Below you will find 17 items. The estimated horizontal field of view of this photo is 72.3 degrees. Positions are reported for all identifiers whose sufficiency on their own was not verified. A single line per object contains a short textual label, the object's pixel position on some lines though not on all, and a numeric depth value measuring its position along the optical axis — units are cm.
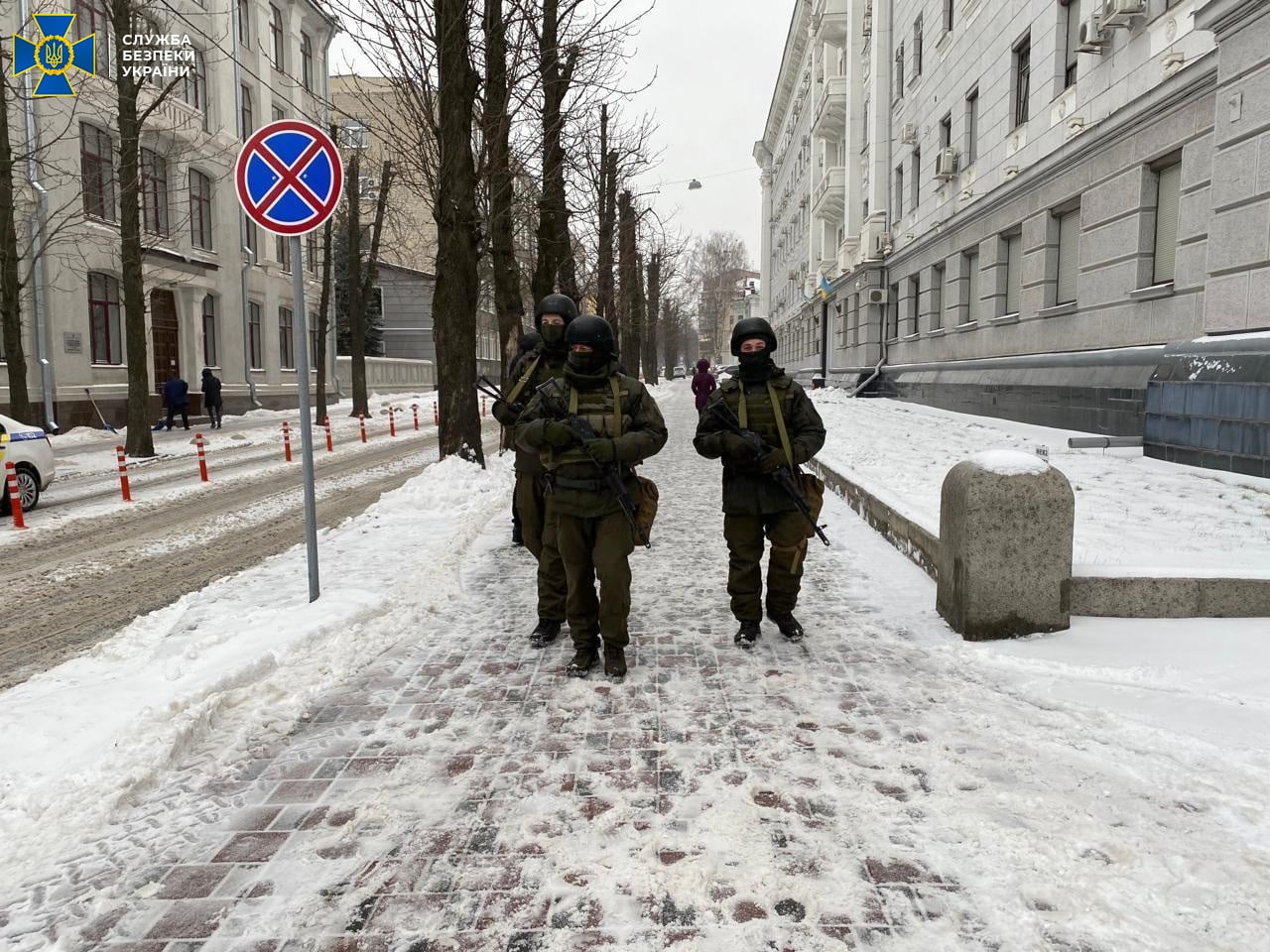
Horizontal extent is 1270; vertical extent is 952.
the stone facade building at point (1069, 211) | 923
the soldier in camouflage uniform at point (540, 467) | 526
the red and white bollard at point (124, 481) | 1146
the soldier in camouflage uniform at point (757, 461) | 498
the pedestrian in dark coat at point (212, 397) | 2445
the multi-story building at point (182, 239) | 2064
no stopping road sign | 569
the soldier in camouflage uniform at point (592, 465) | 457
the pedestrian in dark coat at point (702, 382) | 1772
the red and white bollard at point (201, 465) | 1335
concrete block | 482
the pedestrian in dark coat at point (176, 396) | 2341
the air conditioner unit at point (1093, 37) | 1304
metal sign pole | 577
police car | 1057
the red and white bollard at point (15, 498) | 956
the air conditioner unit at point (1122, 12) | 1217
